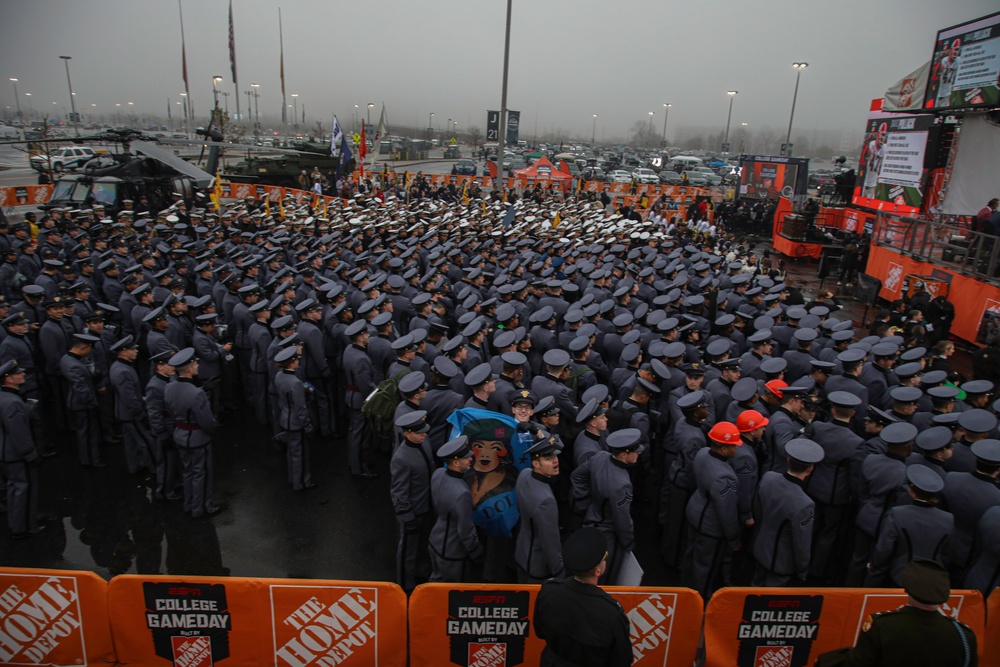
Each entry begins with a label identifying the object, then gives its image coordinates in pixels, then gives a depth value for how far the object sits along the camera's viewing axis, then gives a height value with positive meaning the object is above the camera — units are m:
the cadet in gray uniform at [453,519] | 4.74 -2.79
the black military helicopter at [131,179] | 18.41 -0.97
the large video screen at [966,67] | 16.06 +3.44
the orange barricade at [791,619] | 4.13 -2.99
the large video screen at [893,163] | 21.19 +0.87
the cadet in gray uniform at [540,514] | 4.55 -2.59
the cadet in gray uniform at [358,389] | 7.48 -2.85
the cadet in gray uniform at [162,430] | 6.53 -3.05
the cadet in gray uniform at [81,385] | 7.07 -2.79
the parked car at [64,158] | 30.48 -0.75
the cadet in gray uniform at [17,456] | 5.93 -3.10
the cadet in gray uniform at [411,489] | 5.22 -2.84
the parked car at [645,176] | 47.63 -0.11
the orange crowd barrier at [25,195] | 23.22 -2.03
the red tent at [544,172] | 30.55 -0.13
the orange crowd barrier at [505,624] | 4.08 -3.10
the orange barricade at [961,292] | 12.90 -2.33
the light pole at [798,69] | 41.06 +7.63
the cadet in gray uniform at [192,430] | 6.33 -2.95
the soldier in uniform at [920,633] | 2.96 -2.19
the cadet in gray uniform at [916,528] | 4.51 -2.55
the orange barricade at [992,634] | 4.33 -3.16
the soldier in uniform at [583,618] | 3.05 -2.25
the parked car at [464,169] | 45.01 -0.30
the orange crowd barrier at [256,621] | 4.07 -3.16
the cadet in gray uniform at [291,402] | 6.86 -2.78
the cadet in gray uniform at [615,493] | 4.82 -2.56
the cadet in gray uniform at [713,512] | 5.06 -2.87
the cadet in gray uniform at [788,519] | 4.71 -2.64
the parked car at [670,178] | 48.74 -0.18
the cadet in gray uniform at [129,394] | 6.98 -2.82
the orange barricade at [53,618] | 4.09 -3.23
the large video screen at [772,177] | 27.80 +0.20
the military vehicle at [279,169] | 33.25 -0.72
